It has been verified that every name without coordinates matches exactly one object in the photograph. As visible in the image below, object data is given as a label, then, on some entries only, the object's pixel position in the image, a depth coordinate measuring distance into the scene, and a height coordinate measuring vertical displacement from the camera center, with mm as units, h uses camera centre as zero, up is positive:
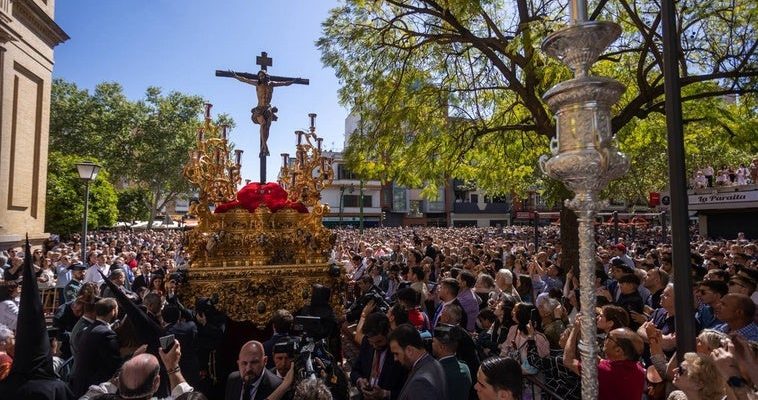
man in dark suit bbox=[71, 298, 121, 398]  4238 -1236
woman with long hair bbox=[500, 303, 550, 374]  4570 -1186
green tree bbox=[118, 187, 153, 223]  38781 +1576
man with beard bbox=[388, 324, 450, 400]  3393 -1101
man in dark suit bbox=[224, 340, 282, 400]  3641 -1190
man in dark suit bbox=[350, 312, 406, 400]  4188 -1318
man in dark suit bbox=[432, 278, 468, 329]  5984 -886
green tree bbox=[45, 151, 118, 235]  26547 +1395
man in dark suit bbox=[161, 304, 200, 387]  4926 -1193
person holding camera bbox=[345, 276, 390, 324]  6117 -1106
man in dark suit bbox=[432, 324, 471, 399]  3783 -1152
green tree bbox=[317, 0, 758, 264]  8320 +2889
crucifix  7262 +2002
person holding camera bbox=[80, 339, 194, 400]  2859 -943
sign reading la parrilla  25188 +1182
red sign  18231 +782
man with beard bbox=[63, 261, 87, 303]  7717 -1051
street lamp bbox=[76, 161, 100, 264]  10922 +1091
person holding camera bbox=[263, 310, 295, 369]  4672 -1042
